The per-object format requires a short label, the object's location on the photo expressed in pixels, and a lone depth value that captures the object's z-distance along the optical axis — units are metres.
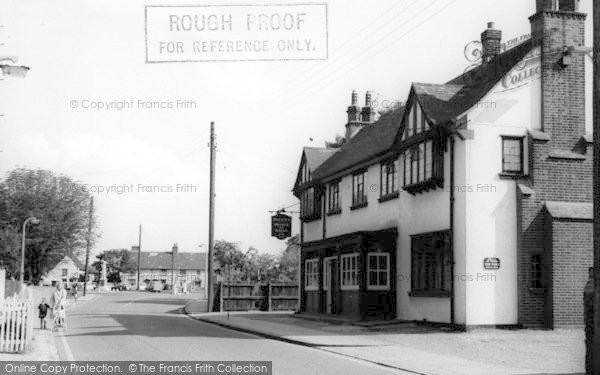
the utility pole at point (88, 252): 62.30
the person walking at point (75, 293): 58.47
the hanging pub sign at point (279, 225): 38.00
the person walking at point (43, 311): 25.14
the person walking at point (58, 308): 24.98
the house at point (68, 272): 128.35
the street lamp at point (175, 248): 143.93
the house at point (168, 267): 146.38
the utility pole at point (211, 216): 39.69
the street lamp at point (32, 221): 42.47
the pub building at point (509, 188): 23.09
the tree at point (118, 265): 154.25
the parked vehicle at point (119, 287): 111.88
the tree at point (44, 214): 64.81
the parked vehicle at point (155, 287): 103.75
